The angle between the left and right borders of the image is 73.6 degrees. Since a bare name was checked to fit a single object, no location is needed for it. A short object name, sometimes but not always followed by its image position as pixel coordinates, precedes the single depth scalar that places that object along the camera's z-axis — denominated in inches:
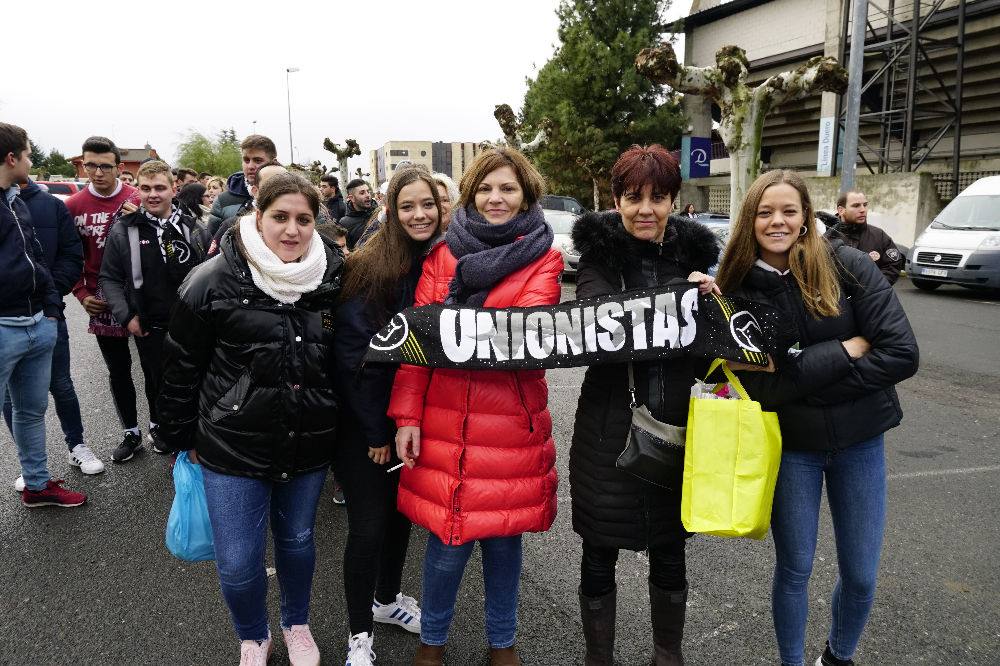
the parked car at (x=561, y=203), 854.6
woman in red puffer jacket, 93.9
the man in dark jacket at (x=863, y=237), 241.8
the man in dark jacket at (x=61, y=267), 160.4
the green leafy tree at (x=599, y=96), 1013.8
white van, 456.8
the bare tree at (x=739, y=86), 440.5
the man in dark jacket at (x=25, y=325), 143.2
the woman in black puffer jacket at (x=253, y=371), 92.9
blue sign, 683.4
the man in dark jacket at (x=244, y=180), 176.4
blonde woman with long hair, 87.8
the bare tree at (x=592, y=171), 1027.3
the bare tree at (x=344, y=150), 1026.7
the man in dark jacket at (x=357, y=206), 255.1
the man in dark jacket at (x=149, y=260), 166.7
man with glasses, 181.9
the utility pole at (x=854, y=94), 504.7
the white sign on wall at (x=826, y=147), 816.3
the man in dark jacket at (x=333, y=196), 285.4
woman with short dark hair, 92.8
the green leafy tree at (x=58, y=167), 2475.6
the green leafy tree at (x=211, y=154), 2148.1
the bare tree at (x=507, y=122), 802.2
